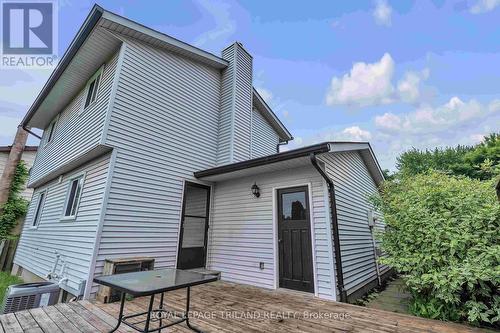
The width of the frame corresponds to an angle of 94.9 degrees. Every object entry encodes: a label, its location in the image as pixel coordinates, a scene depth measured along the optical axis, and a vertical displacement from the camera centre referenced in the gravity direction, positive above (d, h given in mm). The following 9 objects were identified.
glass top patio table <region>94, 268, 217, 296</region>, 2066 -557
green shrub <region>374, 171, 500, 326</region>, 3041 -205
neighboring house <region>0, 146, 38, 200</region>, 13508 +4033
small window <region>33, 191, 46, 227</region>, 8148 +566
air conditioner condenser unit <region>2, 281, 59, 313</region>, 3459 -1124
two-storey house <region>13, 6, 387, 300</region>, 4555 +1058
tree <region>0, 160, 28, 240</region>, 11250 +850
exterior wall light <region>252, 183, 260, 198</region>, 5534 +897
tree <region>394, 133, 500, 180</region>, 17797 +6587
